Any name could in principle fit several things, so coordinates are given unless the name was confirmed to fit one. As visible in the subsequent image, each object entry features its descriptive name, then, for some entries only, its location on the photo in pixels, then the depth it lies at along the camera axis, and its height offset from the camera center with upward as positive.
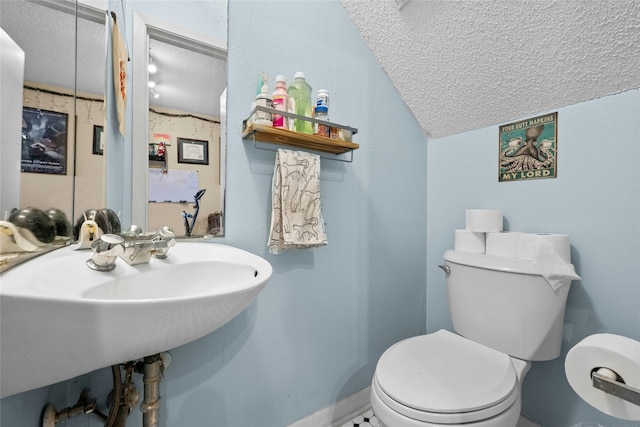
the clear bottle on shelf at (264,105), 0.91 +0.36
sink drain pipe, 0.71 -0.46
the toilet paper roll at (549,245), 0.96 -0.10
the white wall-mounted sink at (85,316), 0.33 -0.16
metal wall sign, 1.09 +0.29
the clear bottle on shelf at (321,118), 1.04 +0.37
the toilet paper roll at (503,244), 1.06 -0.11
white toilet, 0.73 -0.48
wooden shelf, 0.91 +0.28
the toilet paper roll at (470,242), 1.17 -0.11
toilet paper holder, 0.48 -0.32
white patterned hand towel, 0.98 +0.04
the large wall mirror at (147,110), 0.60 +0.30
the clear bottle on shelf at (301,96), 1.03 +0.45
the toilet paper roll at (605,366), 0.53 -0.30
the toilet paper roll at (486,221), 1.15 -0.02
